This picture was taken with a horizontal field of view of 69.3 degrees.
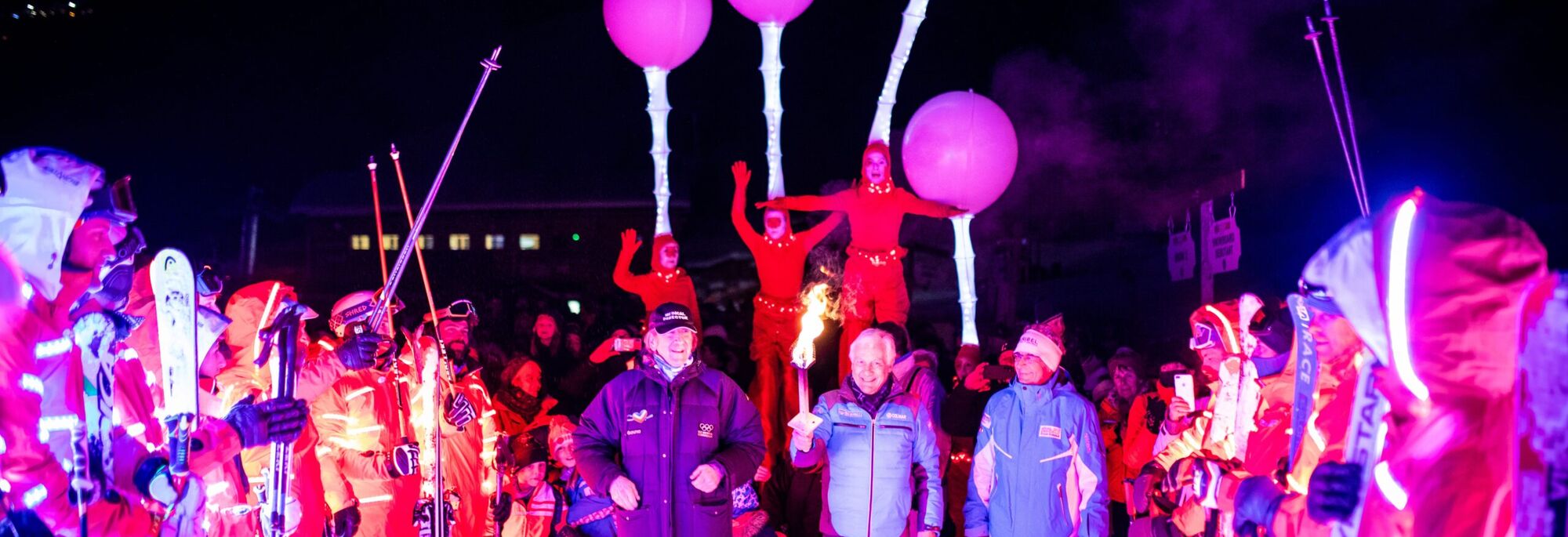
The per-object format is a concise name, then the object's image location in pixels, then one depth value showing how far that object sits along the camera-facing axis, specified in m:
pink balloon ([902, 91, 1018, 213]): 8.20
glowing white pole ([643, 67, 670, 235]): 8.96
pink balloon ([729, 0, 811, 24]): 8.55
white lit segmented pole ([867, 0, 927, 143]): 8.52
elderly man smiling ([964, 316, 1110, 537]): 5.33
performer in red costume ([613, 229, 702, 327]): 8.52
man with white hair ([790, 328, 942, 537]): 5.36
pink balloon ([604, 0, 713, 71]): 8.37
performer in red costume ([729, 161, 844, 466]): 8.41
